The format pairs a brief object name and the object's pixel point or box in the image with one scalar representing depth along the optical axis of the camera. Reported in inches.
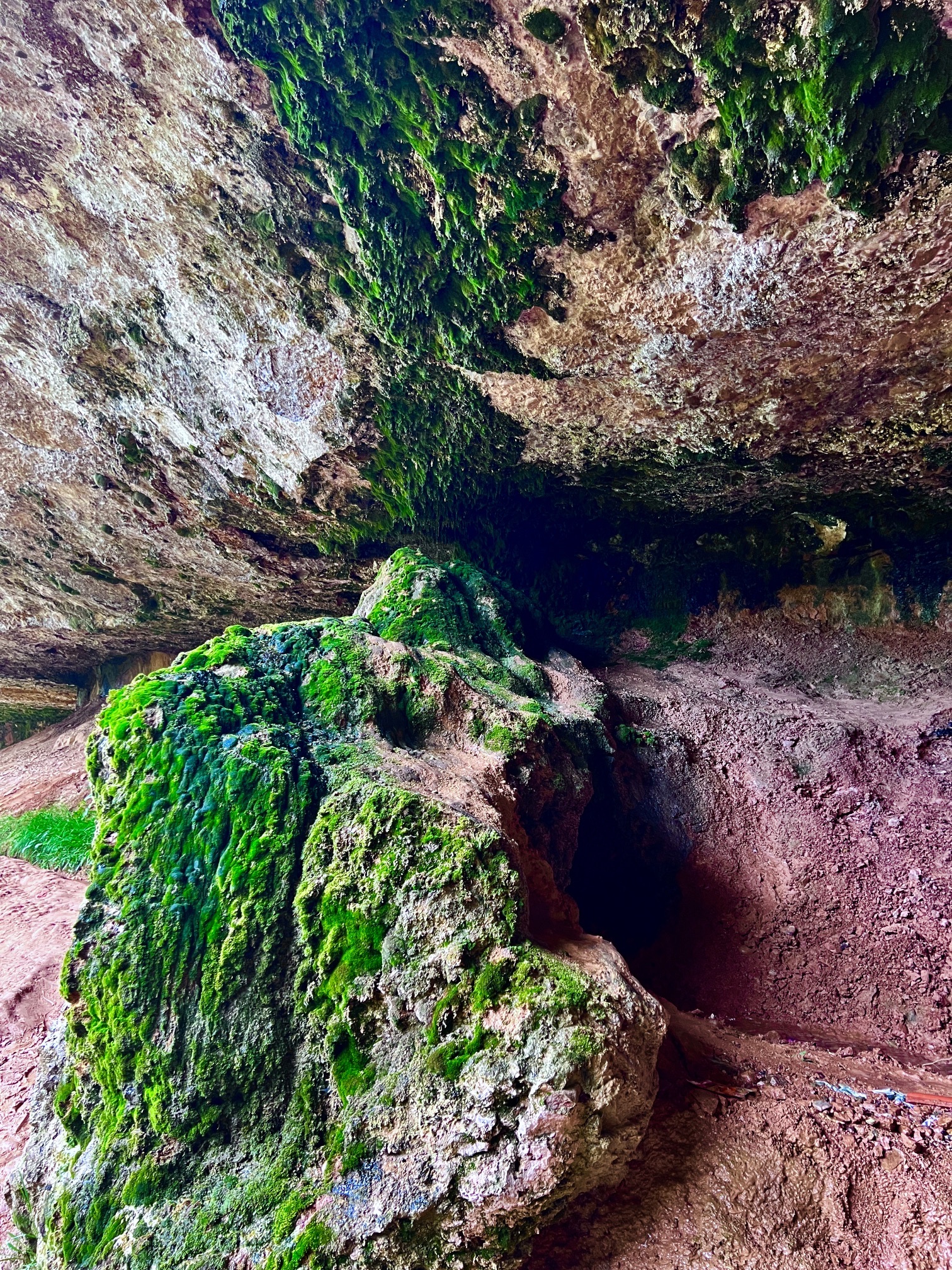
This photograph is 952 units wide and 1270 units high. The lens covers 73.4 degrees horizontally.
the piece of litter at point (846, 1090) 123.7
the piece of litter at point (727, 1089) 121.8
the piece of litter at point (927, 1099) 124.4
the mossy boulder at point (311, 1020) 98.7
